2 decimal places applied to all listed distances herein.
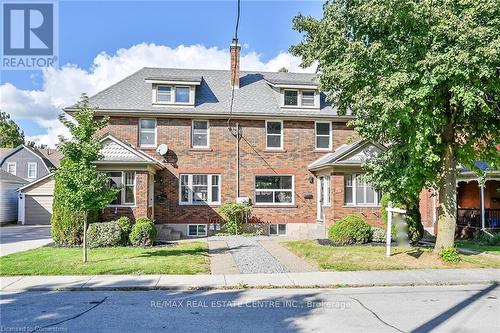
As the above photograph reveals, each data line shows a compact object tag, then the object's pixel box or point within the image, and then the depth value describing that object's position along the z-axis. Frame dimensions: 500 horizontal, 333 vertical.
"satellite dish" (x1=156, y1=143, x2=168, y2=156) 21.16
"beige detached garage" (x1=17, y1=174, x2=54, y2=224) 30.18
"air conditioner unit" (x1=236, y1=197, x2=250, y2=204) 21.67
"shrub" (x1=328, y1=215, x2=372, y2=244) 16.84
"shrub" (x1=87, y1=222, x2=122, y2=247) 16.03
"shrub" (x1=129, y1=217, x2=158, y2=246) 16.34
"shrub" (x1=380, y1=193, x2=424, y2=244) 17.00
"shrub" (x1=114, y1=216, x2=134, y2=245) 16.50
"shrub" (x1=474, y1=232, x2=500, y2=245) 17.94
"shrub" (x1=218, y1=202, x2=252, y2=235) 21.14
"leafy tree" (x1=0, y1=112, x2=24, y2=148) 59.72
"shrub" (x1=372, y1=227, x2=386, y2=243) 17.39
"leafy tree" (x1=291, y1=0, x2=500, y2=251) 10.97
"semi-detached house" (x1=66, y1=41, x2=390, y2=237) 21.44
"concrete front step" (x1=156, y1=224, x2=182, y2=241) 20.03
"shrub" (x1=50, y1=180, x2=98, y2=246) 16.53
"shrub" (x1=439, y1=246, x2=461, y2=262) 12.67
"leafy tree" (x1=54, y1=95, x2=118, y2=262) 12.55
